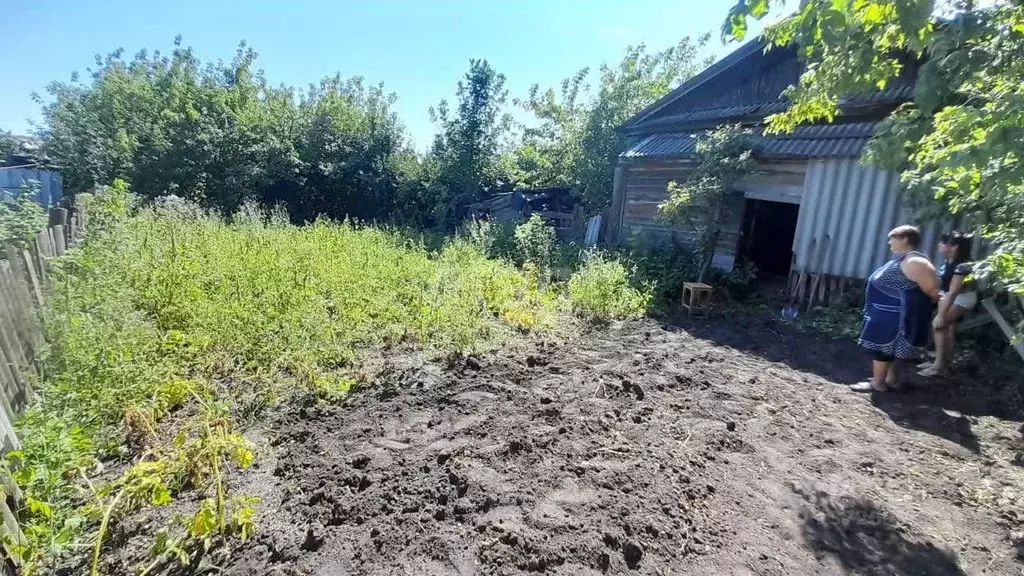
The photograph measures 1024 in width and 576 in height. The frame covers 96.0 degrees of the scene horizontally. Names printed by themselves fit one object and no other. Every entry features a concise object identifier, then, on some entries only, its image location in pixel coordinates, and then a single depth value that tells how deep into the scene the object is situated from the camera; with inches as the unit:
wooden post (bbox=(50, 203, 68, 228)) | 200.2
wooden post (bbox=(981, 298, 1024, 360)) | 160.1
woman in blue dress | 159.0
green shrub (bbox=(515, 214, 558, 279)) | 381.4
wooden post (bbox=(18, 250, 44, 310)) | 140.9
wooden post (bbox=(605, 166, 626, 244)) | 417.4
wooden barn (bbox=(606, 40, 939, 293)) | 270.7
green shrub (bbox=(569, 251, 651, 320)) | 261.4
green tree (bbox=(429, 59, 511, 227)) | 565.3
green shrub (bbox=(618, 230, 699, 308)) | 308.3
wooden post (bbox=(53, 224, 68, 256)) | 177.6
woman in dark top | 174.9
